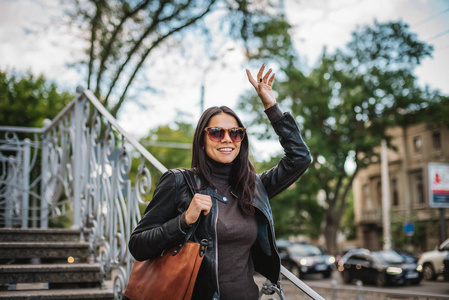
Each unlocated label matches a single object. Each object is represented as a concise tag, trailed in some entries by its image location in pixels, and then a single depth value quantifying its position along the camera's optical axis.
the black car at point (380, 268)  16.22
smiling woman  1.95
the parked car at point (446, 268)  11.45
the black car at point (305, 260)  19.95
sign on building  18.19
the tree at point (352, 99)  24.58
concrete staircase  3.52
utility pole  29.07
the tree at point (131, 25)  11.85
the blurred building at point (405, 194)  30.84
